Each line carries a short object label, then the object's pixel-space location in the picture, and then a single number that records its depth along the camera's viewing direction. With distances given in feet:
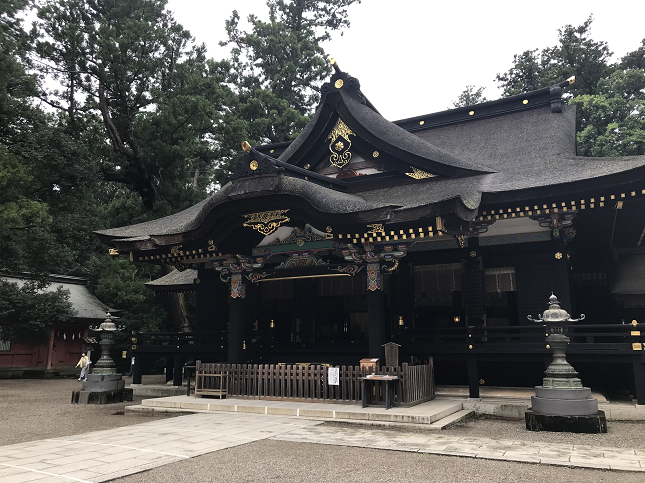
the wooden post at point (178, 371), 52.65
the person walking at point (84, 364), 66.89
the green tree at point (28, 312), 77.00
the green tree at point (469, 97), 156.25
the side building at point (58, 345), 85.10
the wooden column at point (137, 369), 54.80
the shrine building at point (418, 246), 36.22
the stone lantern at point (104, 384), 43.34
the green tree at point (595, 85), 100.42
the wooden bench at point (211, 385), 38.75
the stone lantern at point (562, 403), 27.07
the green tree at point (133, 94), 81.71
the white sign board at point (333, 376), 34.42
